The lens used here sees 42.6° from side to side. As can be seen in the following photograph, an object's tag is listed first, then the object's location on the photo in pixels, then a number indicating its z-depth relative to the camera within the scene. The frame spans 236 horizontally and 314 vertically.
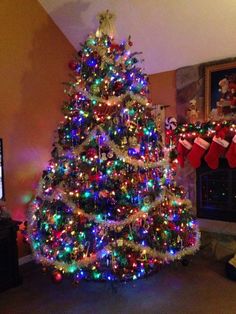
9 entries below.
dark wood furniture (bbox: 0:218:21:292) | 2.70
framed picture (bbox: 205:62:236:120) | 3.48
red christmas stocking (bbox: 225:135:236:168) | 3.34
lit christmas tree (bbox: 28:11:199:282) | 2.61
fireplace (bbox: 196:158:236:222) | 3.61
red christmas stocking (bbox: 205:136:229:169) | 3.44
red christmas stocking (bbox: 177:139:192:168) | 3.72
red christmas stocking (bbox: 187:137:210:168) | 3.59
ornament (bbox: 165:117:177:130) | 3.90
